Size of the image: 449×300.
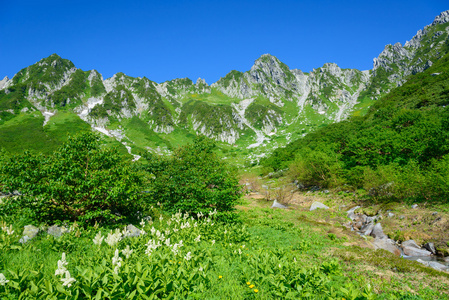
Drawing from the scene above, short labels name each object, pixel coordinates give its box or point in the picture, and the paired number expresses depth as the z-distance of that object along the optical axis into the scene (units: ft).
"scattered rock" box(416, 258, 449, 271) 38.68
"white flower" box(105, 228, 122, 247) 21.55
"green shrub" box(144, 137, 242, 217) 53.62
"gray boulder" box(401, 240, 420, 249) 51.60
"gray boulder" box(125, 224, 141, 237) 34.63
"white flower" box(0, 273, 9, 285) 12.36
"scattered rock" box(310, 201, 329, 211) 102.92
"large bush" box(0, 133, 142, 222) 32.71
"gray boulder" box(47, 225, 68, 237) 31.05
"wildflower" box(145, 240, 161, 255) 23.02
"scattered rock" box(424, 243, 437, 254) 48.03
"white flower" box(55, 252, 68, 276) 13.11
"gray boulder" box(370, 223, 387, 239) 60.48
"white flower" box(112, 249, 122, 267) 15.97
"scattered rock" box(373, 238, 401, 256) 50.49
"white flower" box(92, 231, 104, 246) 21.29
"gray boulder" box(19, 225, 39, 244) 26.26
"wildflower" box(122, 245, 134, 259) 19.14
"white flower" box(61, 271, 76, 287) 12.46
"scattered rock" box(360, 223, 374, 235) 66.08
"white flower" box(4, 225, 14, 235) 24.21
